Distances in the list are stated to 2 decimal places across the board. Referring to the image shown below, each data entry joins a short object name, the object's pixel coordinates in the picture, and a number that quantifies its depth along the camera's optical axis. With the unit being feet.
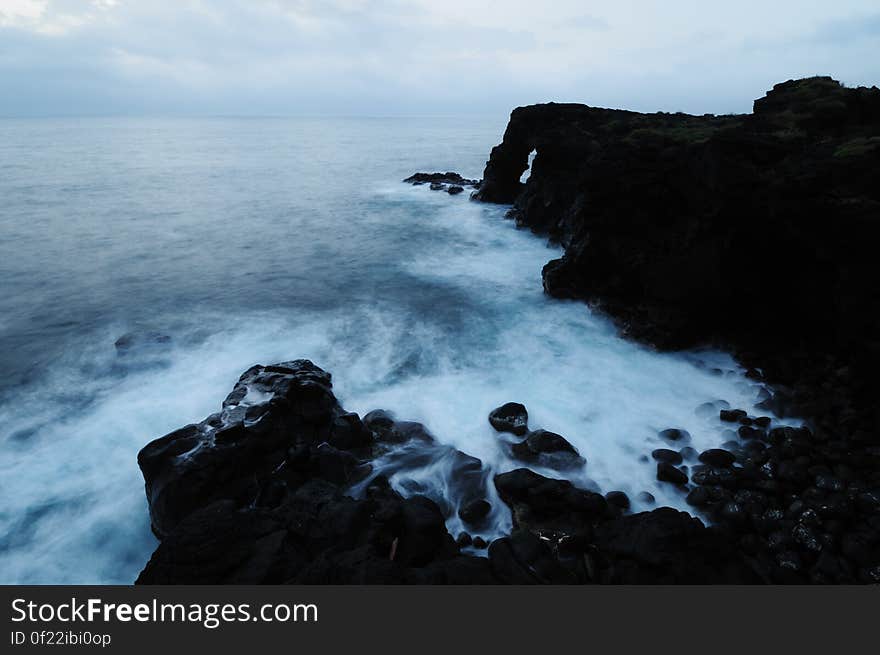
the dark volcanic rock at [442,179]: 146.92
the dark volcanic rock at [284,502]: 19.43
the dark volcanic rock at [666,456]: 30.99
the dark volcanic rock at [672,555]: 20.99
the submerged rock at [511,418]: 34.65
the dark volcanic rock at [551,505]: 25.73
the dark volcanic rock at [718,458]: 30.12
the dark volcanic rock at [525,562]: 20.66
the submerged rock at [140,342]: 47.80
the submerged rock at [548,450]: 31.60
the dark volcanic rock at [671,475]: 29.30
